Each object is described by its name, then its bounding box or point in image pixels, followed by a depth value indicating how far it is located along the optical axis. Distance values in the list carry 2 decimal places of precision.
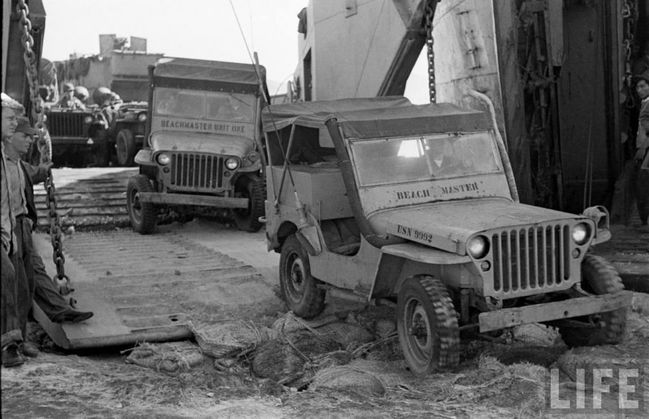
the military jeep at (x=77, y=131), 21.75
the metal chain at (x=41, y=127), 6.97
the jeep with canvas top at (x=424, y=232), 5.89
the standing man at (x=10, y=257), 5.53
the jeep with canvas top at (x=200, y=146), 12.70
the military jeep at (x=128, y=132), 19.77
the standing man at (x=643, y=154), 10.41
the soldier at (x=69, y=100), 22.93
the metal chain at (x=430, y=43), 8.54
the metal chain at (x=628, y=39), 11.23
